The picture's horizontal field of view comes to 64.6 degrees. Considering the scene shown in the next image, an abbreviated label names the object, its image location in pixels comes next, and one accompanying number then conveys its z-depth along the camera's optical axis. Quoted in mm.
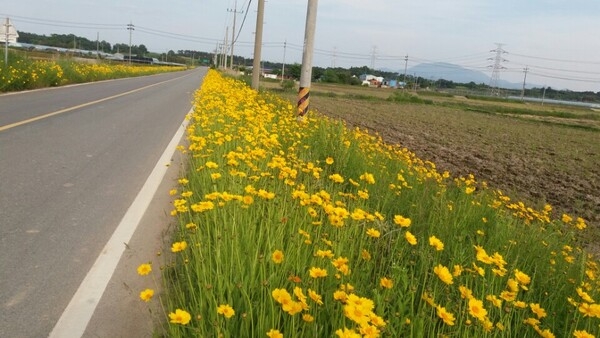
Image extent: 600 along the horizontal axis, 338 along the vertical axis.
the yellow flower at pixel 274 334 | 1665
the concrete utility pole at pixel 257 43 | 19328
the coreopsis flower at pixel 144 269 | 2189
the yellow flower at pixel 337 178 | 3472
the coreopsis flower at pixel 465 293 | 2051
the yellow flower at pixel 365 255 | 2672
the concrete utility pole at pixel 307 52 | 9969
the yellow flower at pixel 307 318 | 1849
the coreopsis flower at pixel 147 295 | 1996
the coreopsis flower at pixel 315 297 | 1901
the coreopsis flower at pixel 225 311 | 1815
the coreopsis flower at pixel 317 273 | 2082
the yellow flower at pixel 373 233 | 2623
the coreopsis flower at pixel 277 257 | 2224
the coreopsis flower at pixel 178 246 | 2365
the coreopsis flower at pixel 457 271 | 2223
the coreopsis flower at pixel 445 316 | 1880
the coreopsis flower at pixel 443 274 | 2105
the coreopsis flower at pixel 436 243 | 2453
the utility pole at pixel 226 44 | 64700
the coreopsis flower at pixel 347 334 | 1562
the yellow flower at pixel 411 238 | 2410
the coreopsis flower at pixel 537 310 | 2268
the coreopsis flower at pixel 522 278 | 2354
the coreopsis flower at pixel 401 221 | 2811
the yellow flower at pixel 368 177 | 3653
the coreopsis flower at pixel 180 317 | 1771
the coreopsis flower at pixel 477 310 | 1938
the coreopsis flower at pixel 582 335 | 1952
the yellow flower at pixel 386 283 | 2176
